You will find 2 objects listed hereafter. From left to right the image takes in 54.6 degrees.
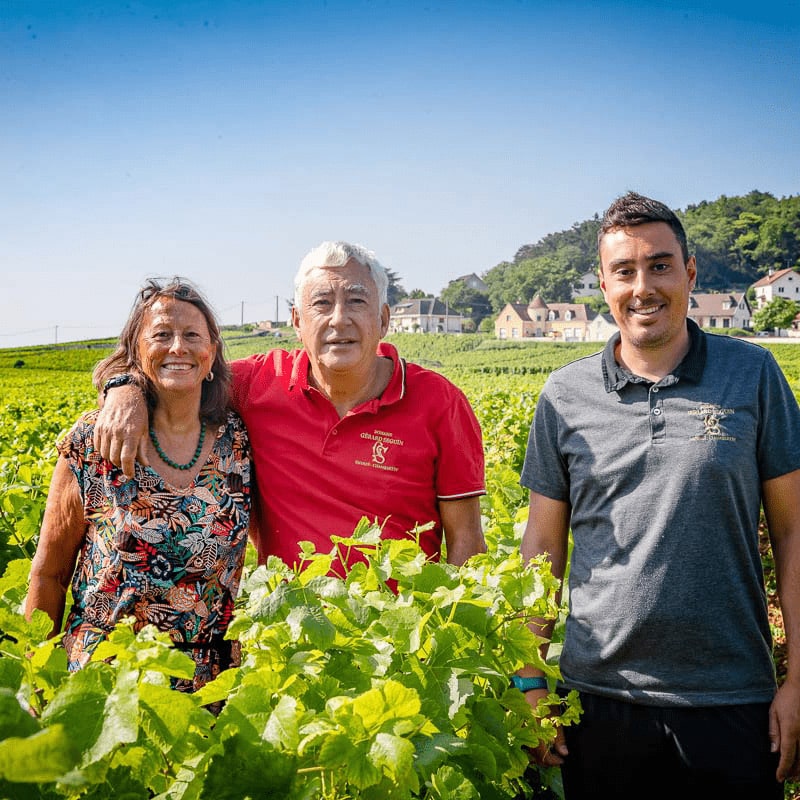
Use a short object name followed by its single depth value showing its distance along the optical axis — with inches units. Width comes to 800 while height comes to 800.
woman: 91.6
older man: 101.2
